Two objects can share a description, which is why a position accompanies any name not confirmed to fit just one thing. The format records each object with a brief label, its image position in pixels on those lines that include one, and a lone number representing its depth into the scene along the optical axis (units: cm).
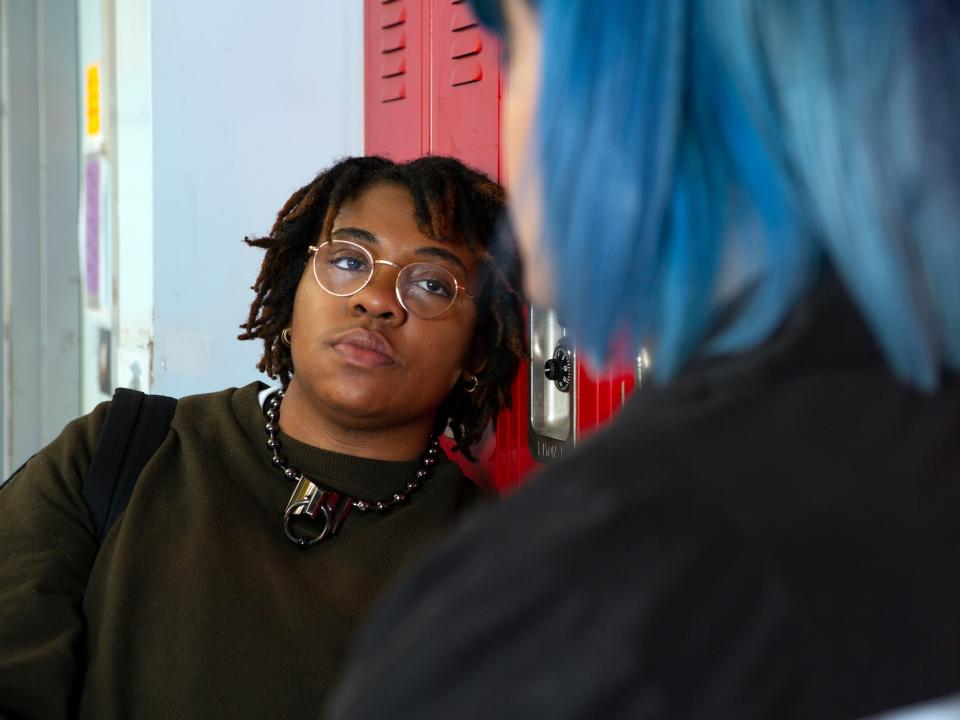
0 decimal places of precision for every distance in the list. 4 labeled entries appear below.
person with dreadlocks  147
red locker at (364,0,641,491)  182
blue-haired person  45
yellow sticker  285
